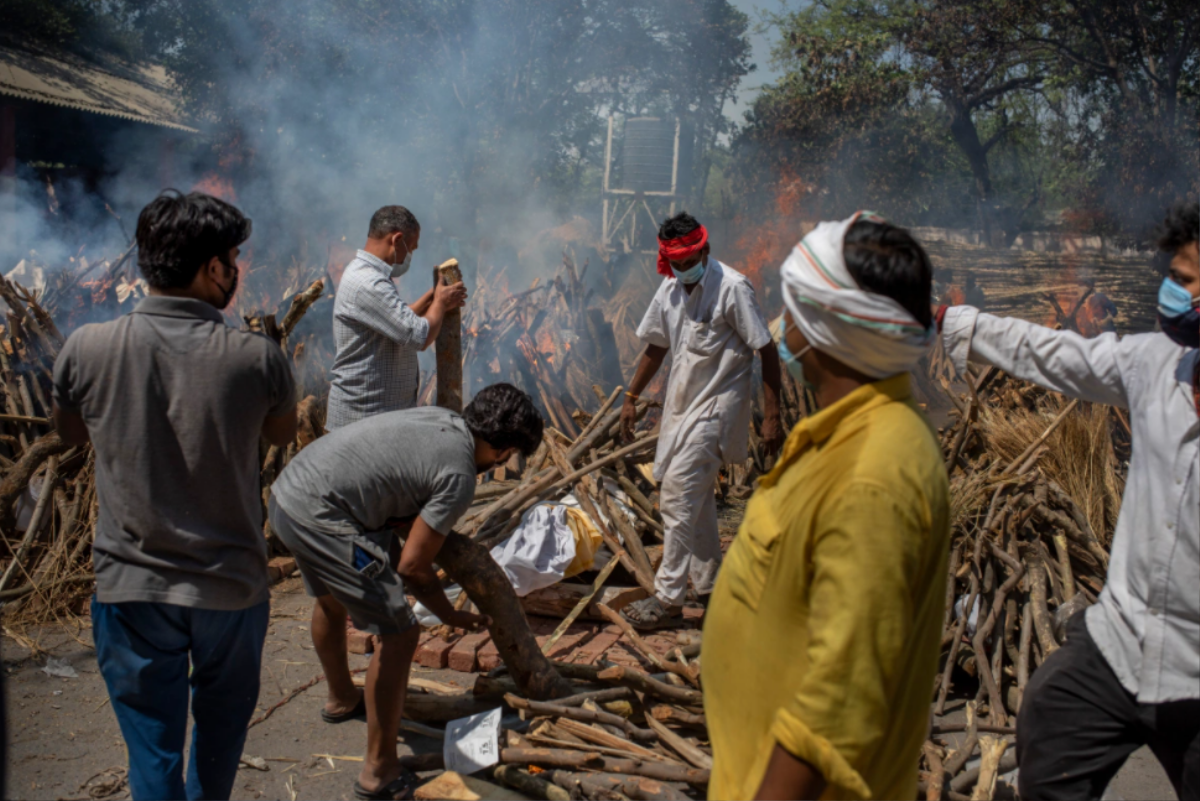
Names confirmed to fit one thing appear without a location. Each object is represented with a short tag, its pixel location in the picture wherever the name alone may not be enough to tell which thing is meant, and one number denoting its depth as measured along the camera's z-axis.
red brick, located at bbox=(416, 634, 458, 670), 4.51
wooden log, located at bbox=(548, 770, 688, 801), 3.12
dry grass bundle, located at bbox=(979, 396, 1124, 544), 5.24
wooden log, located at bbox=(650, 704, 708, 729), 3.64
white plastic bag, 3.39
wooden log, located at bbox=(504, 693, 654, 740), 3.55
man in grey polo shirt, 2.37
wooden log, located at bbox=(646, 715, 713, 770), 3.33
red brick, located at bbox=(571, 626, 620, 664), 4.54
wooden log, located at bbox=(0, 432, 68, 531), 5.27
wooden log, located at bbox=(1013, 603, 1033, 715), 4.02
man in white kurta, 4.90
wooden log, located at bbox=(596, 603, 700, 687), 3.98
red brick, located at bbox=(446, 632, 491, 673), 4.46
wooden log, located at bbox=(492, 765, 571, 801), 3.22
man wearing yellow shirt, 1.43
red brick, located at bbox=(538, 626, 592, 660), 4.62
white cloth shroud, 4.95
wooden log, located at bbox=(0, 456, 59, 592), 5.05
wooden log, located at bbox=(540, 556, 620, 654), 4.67
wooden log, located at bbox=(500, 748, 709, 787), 3.23
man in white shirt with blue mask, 2.14
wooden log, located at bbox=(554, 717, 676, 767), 3.45
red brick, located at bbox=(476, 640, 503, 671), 4.43
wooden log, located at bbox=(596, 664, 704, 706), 3.71
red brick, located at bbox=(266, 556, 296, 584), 5.68
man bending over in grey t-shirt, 3.03
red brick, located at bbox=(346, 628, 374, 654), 4.67
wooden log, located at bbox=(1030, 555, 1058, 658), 4.18
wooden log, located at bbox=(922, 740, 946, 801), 3.09
